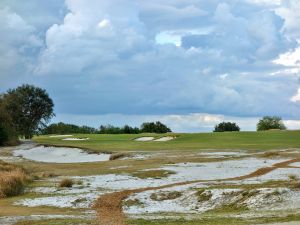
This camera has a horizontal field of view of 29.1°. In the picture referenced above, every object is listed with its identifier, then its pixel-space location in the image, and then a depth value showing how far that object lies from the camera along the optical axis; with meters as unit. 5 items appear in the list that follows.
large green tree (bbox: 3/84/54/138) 119.19
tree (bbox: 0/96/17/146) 96.12
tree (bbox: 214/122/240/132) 174.62
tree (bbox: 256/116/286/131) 193.11
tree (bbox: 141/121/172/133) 174.54
